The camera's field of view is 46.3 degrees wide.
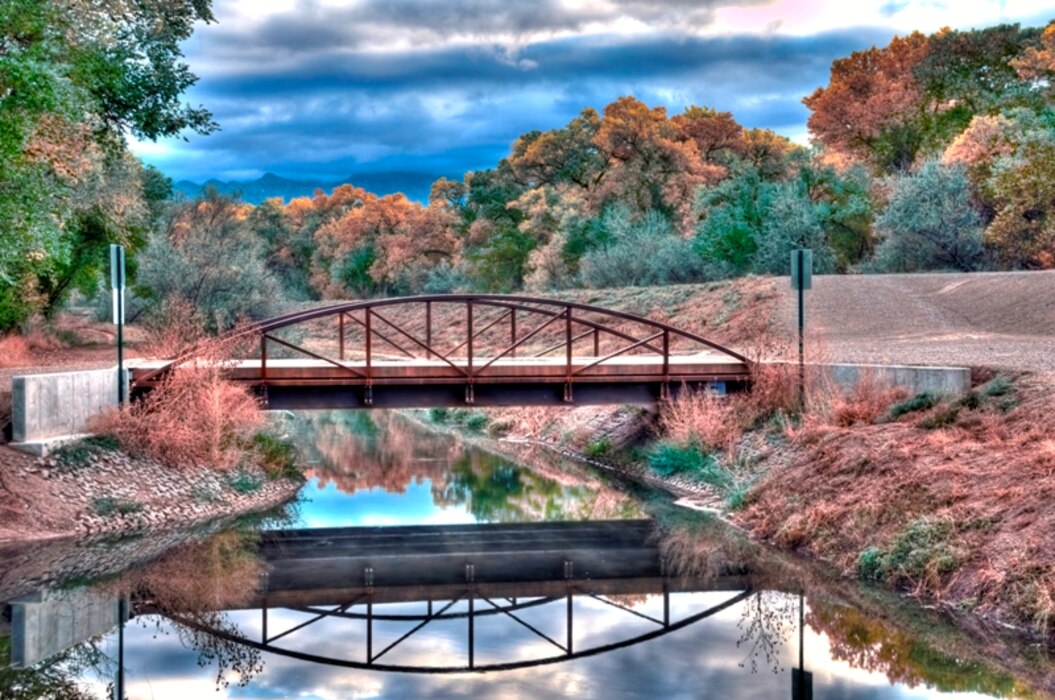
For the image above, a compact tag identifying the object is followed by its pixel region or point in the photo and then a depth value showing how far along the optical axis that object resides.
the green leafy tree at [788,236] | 42.78
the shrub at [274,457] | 21.45
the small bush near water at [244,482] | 19.67
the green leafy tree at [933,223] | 40.47
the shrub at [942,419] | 16.91
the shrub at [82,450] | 17.61
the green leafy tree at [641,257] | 45.19
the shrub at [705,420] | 20.95
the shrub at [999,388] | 17.09
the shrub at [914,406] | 17.89
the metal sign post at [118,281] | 18.56
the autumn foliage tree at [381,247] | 71.00
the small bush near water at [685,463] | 20.33
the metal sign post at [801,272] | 20.69
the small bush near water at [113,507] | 17.09
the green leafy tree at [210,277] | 37.28
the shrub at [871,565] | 13.66
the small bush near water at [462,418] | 31.97
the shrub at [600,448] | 24.84
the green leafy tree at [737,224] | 44.28
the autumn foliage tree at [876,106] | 58.34
